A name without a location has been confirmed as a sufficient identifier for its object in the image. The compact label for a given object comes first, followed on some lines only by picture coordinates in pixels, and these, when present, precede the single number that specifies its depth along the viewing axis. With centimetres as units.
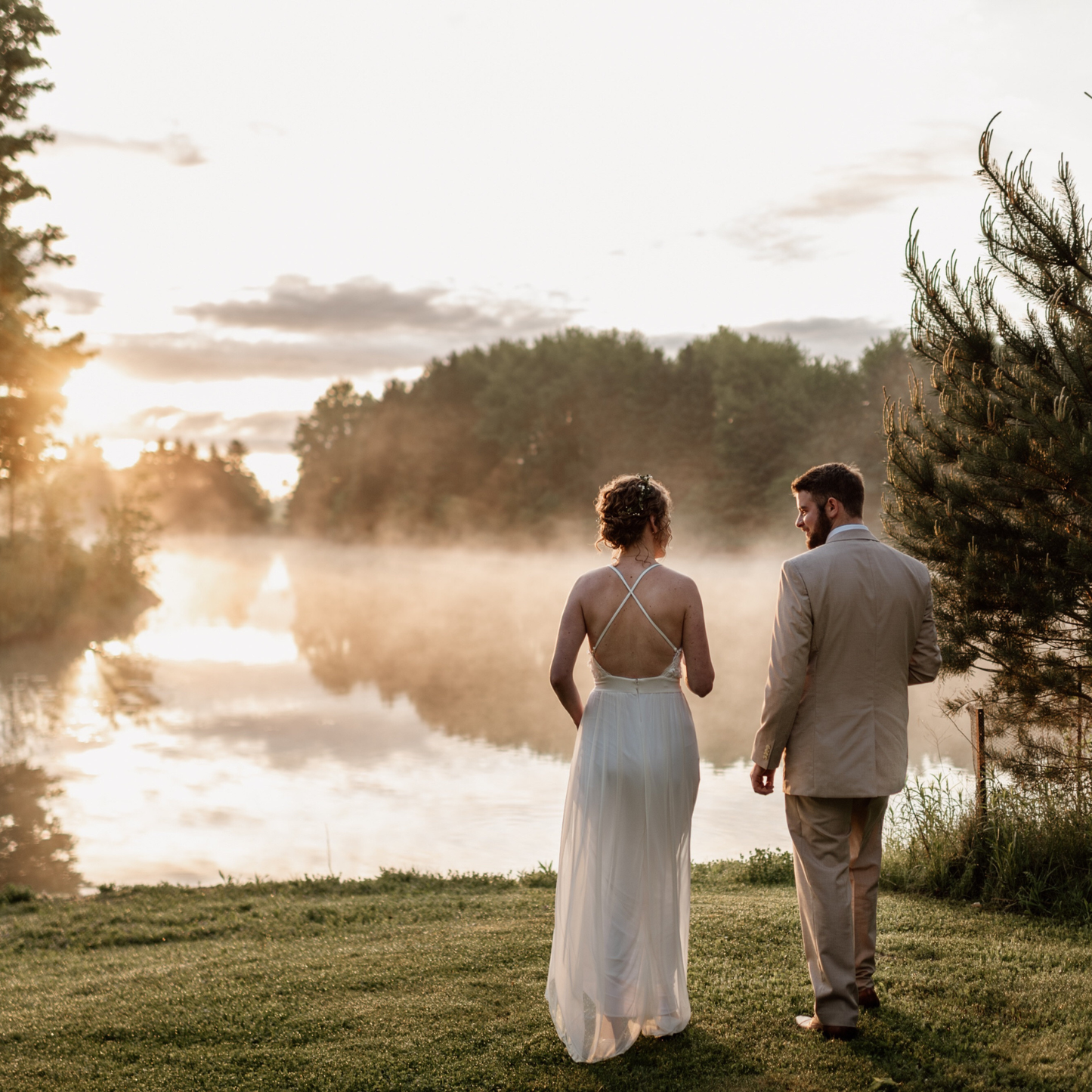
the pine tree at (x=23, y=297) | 2403
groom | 399
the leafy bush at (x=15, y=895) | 842
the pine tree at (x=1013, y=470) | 607
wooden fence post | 677
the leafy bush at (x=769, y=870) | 795
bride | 409
